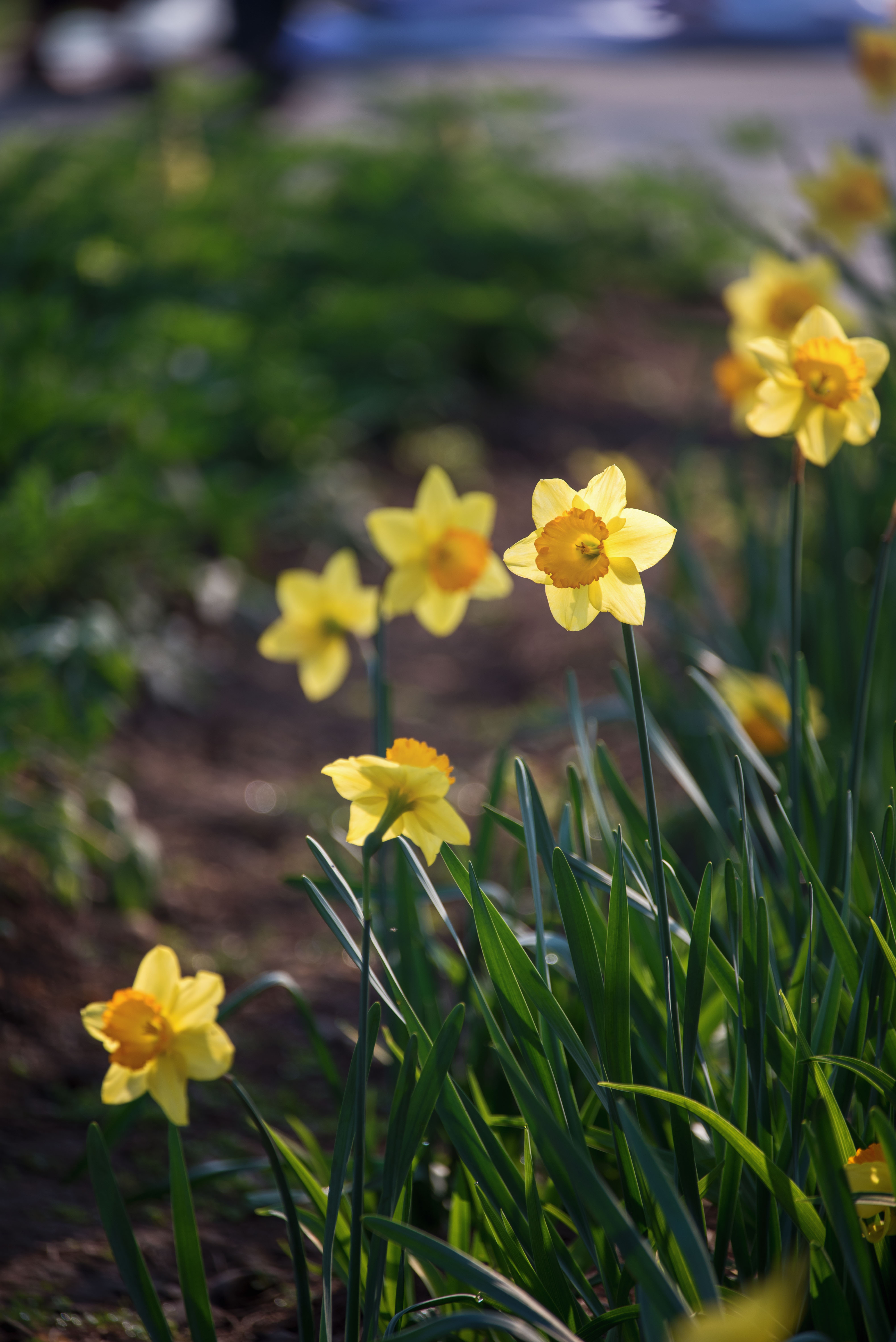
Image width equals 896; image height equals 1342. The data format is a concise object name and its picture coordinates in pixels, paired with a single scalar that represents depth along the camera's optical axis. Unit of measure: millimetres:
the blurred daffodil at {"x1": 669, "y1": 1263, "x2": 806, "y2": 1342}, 1928
